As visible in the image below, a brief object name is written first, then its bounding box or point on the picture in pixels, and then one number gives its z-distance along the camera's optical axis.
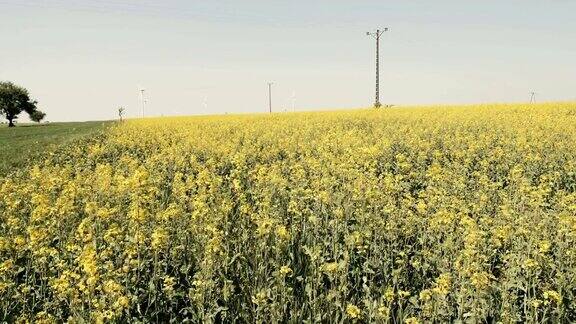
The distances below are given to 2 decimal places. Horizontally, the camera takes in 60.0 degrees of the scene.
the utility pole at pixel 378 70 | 46.62
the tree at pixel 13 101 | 94.69
